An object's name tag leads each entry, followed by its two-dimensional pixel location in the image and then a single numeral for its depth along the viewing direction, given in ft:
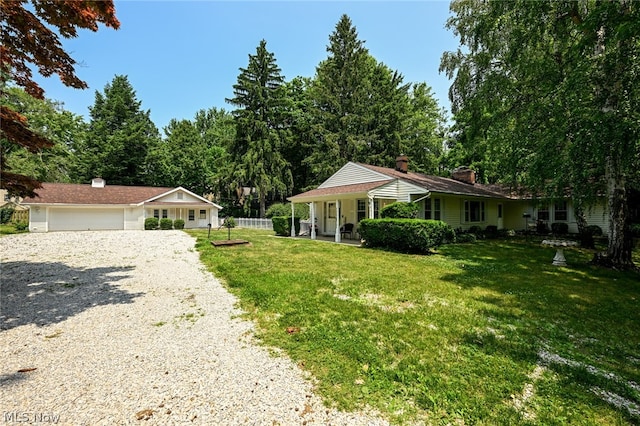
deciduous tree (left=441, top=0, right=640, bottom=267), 23.29
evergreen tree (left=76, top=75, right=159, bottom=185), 109.19
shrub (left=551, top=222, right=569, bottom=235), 60.59
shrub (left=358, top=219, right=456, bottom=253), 36.01
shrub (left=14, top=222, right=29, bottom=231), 72.39
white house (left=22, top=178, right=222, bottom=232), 74.79
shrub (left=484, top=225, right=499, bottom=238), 58.32
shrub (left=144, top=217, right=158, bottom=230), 81.46
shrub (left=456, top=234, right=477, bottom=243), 49.80
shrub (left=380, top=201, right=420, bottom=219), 40.60
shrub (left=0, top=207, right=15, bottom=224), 89.77
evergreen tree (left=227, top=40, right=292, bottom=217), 95.09
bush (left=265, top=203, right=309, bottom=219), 78.16
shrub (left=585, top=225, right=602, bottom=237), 55.31
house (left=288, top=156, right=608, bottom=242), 46.55
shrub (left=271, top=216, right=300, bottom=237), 60.75
